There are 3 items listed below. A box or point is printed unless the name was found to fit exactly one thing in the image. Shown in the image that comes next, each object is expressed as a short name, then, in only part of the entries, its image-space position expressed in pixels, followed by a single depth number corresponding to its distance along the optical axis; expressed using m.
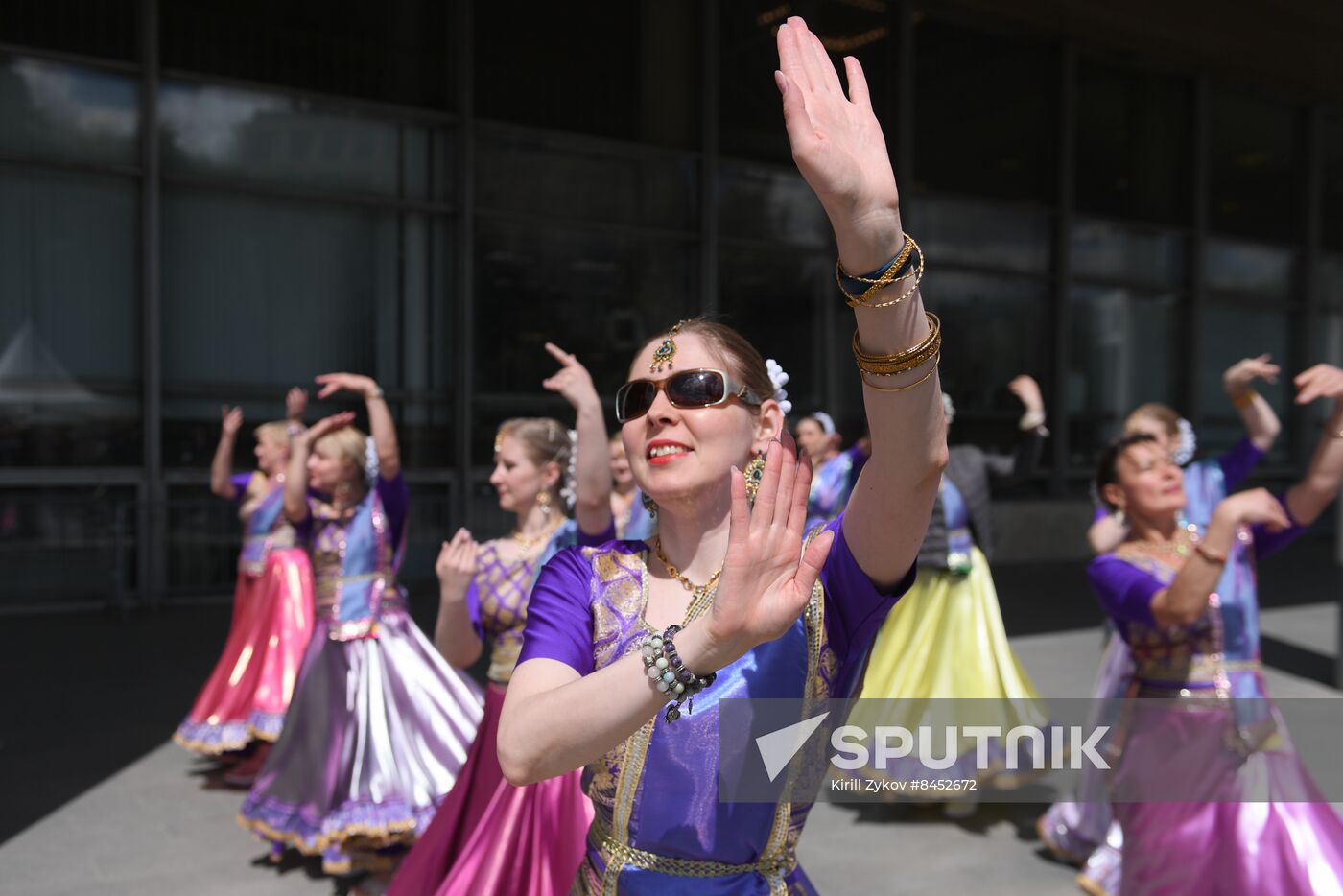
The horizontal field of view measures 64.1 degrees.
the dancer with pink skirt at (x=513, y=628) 2.87
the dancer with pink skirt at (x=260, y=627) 5.75
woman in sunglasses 1.35
